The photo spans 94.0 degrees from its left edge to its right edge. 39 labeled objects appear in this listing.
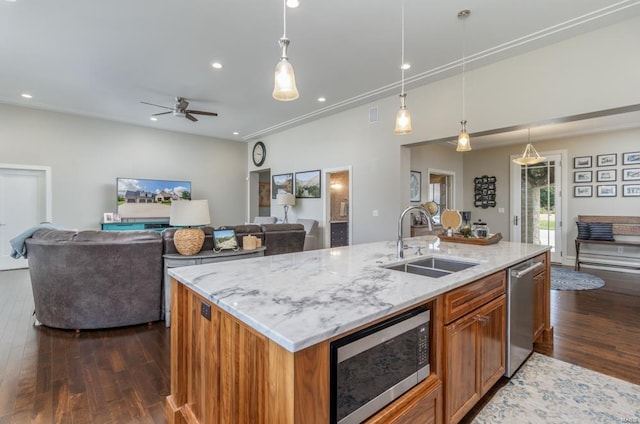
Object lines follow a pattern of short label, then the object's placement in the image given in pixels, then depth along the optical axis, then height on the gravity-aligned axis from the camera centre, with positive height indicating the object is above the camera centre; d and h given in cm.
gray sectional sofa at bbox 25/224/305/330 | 294 -68
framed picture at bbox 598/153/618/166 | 572 +96
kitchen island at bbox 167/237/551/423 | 91 -40
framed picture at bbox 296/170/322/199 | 650 +56
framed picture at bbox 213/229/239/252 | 338 -35
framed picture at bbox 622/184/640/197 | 551 +36
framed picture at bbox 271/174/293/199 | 718 +63
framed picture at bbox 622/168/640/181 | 550 +66
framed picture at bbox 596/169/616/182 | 573 +67
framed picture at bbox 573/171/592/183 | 598 +67
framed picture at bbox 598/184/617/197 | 573 +37
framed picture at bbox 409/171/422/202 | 615 +50
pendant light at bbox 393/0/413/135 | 245 +73
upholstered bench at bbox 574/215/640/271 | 546 -41
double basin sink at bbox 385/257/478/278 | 212 -42
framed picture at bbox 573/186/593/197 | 596 +37
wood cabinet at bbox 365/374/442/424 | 116 -83
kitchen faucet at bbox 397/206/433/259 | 210 -20
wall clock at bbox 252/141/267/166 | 796 +153
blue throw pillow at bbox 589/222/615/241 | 554 -40
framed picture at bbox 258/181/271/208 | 937 +48
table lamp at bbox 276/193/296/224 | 673 +23
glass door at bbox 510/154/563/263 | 631 +12
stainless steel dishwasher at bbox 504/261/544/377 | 206 -76
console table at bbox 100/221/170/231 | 625 -35
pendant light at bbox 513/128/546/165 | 519 +89
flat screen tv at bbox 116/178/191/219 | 650 +30
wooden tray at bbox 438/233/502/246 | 282 -30
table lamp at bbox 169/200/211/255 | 301 -13
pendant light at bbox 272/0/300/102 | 175 +78
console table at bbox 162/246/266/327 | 305 -53
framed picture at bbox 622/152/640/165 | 550 +95
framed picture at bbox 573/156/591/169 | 598 +96
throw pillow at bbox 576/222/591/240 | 571 -42
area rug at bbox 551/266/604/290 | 454 -116
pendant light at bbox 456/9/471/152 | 288 +75
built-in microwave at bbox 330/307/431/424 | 103 -61
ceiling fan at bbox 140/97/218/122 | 513 +175
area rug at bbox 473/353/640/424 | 180 -125
